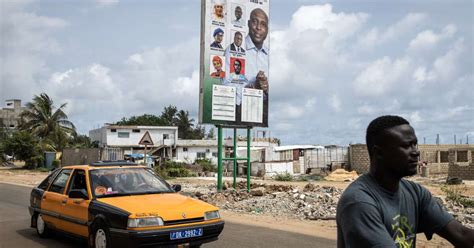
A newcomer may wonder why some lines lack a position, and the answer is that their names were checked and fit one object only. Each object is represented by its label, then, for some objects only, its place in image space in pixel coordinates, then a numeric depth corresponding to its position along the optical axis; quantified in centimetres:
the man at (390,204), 212
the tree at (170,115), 8762
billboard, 1802
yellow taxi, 688
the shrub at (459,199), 1554
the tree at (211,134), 8271
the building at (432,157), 3847
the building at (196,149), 5898
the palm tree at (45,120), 5125
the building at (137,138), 5900
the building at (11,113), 8591
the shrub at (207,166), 4249
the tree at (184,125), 8469
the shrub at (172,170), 3429
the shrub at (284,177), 3381
